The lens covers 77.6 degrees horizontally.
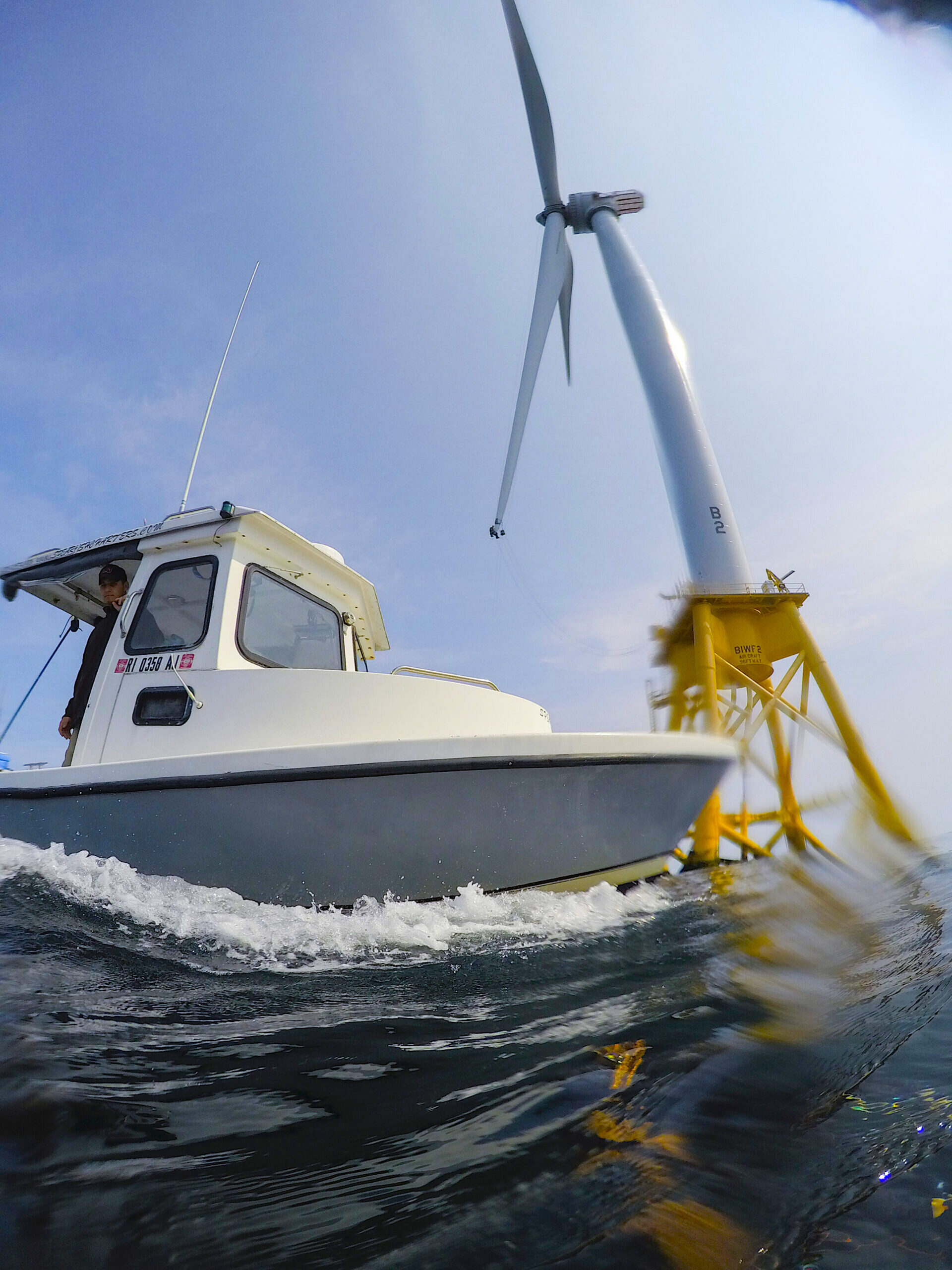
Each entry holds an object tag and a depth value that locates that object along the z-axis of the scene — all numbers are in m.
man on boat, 3.99
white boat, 2.74
